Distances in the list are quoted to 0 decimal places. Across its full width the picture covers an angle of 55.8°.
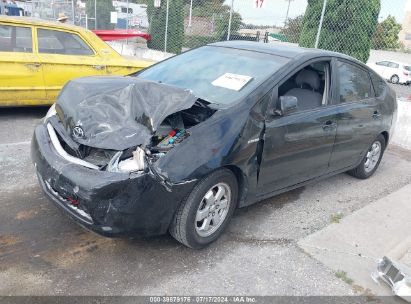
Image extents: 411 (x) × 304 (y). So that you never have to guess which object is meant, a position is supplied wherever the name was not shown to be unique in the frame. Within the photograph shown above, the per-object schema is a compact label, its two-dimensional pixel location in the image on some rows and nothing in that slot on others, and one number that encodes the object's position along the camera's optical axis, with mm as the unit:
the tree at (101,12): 19391
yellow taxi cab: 5871
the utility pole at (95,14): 17628
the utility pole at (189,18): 14211
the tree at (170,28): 15338
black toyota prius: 2717
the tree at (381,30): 11094
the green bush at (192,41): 15419
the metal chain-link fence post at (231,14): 10370
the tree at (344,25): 10297
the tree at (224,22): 11086
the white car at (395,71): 25500
